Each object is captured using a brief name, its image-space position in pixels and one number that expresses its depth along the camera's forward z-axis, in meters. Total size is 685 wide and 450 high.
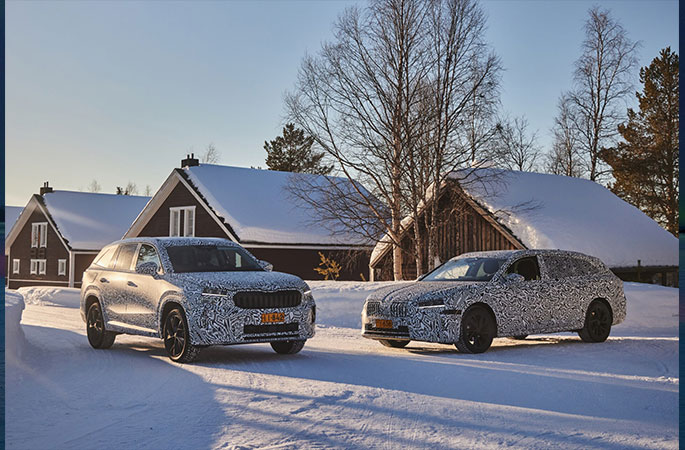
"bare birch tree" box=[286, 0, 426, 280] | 27.00
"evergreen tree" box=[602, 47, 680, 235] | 47.84
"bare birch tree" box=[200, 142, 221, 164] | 82.75
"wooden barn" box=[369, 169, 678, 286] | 29.00
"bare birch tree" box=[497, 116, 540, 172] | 51.66
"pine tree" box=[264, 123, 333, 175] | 79.25
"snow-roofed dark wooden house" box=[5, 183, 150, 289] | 52.76
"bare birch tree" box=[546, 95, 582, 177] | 46.45
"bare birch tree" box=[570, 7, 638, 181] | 41.38
